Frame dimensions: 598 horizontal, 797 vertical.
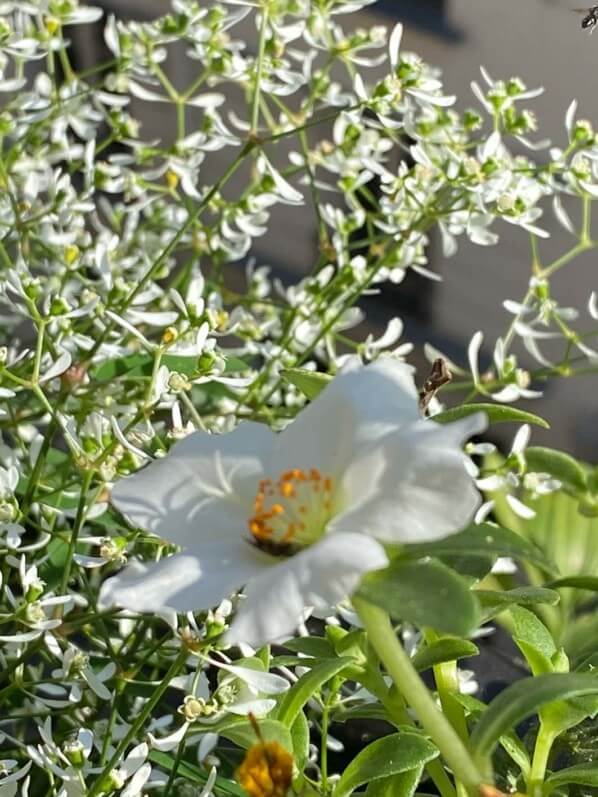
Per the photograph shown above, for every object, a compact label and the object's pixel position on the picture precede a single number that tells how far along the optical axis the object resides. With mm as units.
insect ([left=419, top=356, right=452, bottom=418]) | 170
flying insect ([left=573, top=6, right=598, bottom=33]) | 205
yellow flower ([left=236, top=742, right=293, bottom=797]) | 148
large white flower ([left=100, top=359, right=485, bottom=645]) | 136
